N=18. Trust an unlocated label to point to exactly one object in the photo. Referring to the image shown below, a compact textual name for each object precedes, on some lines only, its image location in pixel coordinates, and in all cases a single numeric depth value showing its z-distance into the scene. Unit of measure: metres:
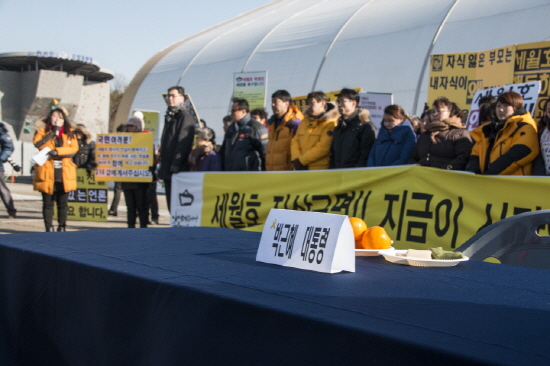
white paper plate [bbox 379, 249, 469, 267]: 1.98
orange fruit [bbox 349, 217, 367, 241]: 2.29
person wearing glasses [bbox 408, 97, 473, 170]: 5.68
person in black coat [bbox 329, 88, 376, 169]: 6.43
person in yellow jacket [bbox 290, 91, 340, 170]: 6.71
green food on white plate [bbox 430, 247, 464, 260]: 2.02
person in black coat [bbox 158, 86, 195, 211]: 7.62
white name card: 1.81
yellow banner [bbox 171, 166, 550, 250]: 4.74
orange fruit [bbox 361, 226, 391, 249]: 2.20
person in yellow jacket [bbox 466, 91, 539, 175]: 5.16
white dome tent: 13.85
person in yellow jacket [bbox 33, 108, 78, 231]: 7.68
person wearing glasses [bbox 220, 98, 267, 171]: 7.52
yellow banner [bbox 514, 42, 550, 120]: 7.22
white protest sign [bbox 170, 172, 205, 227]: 7.26
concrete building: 32.78
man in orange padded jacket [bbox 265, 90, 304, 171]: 7.29
